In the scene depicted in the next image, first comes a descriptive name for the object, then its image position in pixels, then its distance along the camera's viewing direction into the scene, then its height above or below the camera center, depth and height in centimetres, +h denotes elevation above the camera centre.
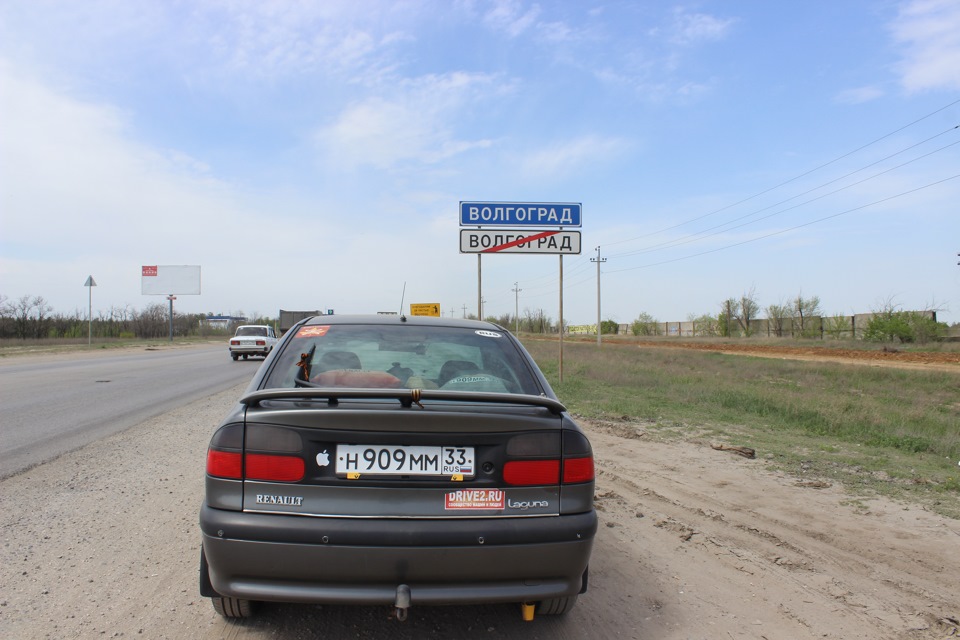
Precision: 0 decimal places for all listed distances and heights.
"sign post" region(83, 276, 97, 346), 3550 +298
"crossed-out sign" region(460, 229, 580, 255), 1298 +195
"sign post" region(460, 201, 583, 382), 1299 +228
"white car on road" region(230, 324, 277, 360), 2784 -36
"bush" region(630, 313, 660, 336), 8312 +87
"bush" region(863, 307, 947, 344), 3453 +24
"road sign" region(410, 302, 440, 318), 1633 +66
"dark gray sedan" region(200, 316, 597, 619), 240 -67
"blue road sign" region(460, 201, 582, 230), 1307 +253
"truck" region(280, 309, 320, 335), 4069 +113
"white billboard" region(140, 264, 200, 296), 6312 +560
